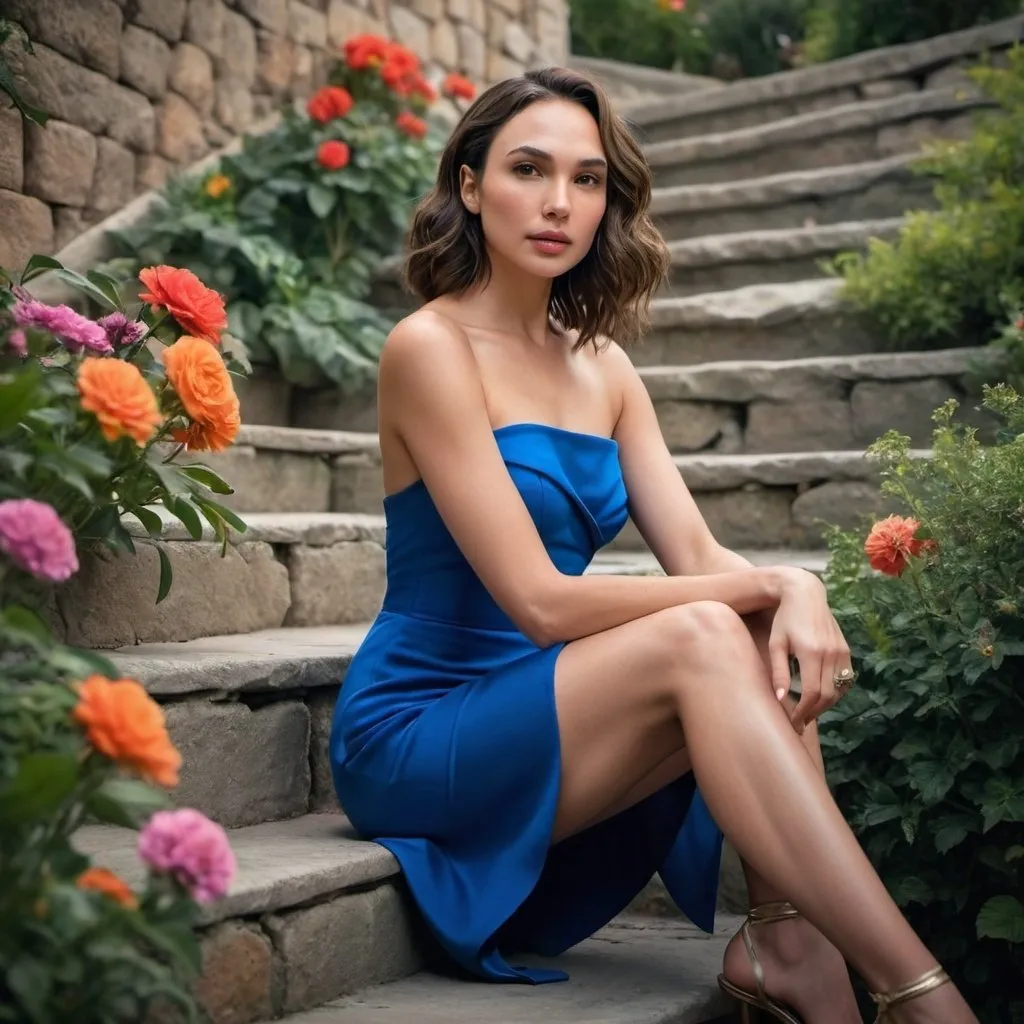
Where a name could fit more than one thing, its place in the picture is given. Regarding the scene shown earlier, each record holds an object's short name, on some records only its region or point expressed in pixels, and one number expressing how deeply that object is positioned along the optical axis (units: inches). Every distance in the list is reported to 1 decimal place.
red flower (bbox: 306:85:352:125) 185.0
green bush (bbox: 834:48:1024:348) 145.3
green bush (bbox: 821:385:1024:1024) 87.3
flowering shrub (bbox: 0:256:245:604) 57.8
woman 72.2
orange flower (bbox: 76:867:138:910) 50.6
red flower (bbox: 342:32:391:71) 200.1
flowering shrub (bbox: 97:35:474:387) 159.9
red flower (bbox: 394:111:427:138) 190.5
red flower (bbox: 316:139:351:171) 175.6
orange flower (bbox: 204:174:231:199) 169.8
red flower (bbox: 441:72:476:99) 224.8
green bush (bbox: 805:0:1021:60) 262.5
